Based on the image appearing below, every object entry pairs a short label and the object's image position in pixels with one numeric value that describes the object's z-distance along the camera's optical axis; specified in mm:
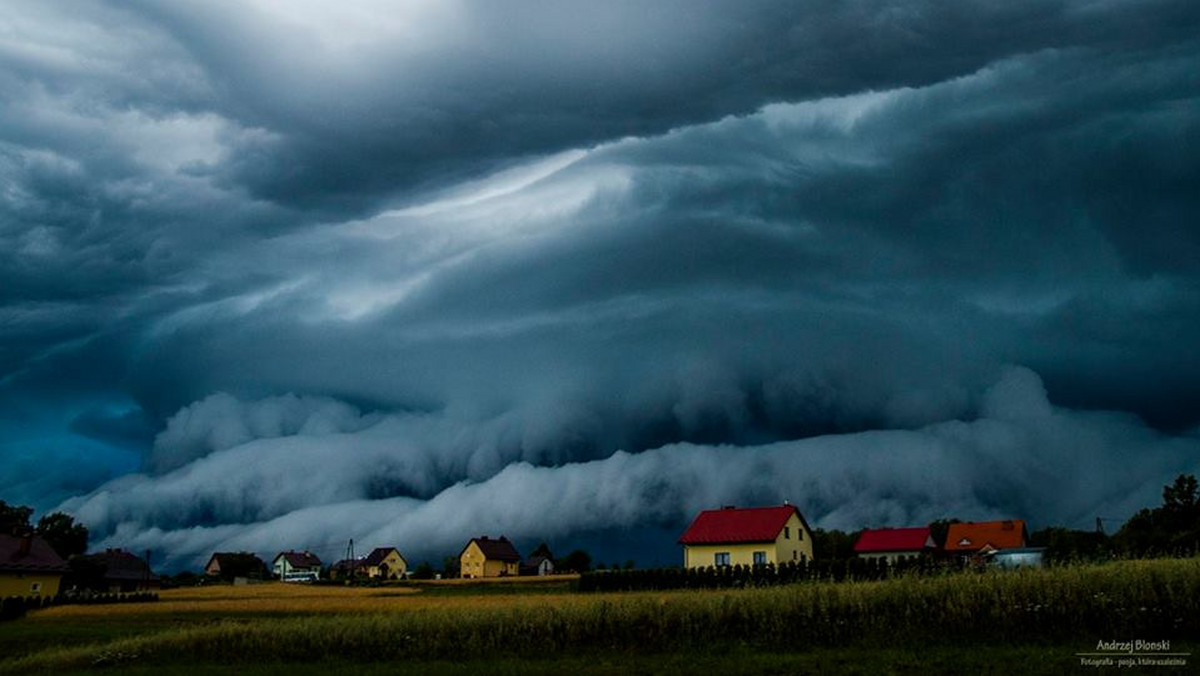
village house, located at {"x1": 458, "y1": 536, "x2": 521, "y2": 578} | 176625
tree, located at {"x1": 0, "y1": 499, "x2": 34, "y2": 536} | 125994
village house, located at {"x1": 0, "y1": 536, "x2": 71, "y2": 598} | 87188
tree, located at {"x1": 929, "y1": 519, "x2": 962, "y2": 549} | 139388
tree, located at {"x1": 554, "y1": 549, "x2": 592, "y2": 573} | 161000
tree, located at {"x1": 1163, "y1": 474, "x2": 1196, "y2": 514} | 95369
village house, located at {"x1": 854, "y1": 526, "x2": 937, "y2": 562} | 109812
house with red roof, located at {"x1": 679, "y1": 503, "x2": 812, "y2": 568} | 77375
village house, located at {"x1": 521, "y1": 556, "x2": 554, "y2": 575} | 179750
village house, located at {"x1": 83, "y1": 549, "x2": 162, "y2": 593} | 132250
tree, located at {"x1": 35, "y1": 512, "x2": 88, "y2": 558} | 131875
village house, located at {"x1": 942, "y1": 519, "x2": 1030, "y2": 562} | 114062
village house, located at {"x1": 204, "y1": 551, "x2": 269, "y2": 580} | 193662
